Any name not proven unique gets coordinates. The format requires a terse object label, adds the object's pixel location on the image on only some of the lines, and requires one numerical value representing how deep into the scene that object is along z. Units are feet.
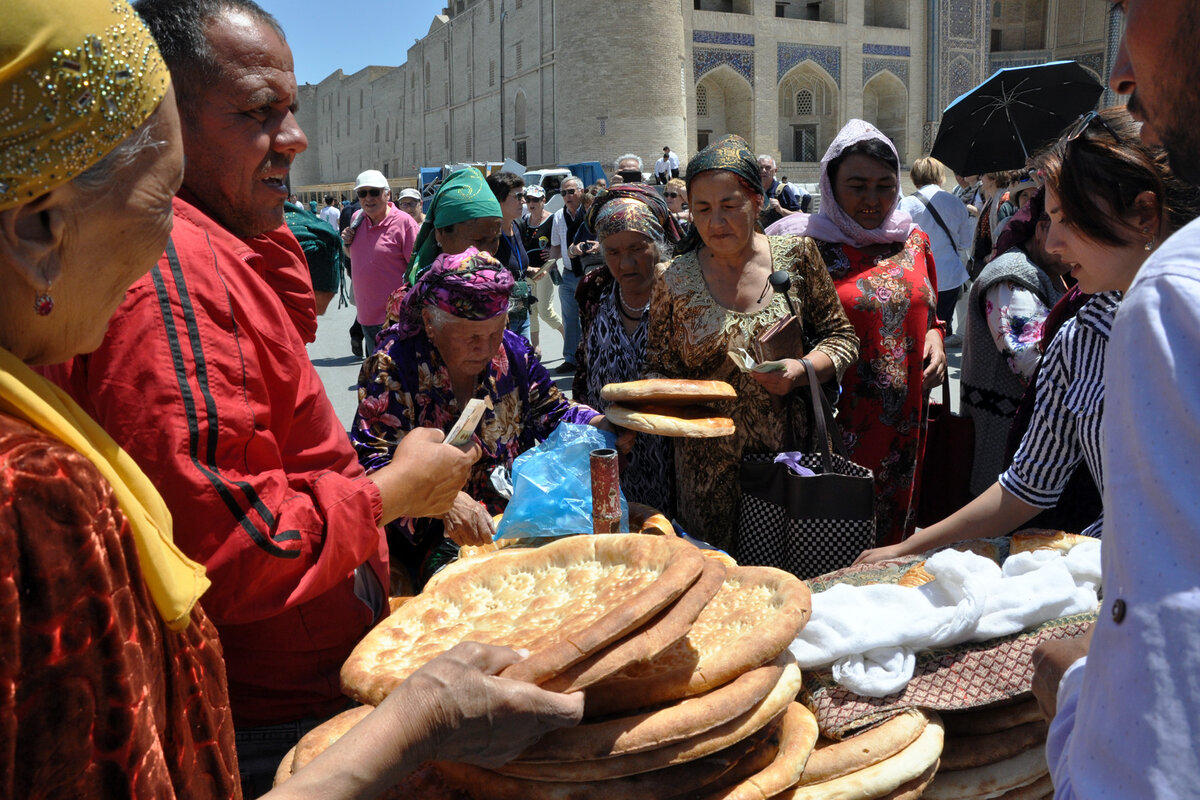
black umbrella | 19.88
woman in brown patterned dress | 10.95
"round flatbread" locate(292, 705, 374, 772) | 4.92
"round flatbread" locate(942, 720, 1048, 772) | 6.02
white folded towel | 5.99
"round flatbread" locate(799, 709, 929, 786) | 5.43
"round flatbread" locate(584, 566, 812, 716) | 4.85
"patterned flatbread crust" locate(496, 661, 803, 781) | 4.59
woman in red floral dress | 12.39
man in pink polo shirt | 26.89
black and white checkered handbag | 9.52
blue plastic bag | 8.13
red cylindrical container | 7.63
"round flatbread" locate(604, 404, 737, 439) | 8.61
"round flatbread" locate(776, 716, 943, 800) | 5.31
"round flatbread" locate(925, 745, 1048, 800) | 5.96
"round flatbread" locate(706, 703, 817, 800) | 4.89
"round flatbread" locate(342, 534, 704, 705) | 4.55
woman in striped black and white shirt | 6.82
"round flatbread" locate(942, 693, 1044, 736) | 6.09
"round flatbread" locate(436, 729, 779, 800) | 4.64
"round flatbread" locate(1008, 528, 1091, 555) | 7.27
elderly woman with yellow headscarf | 2.46
